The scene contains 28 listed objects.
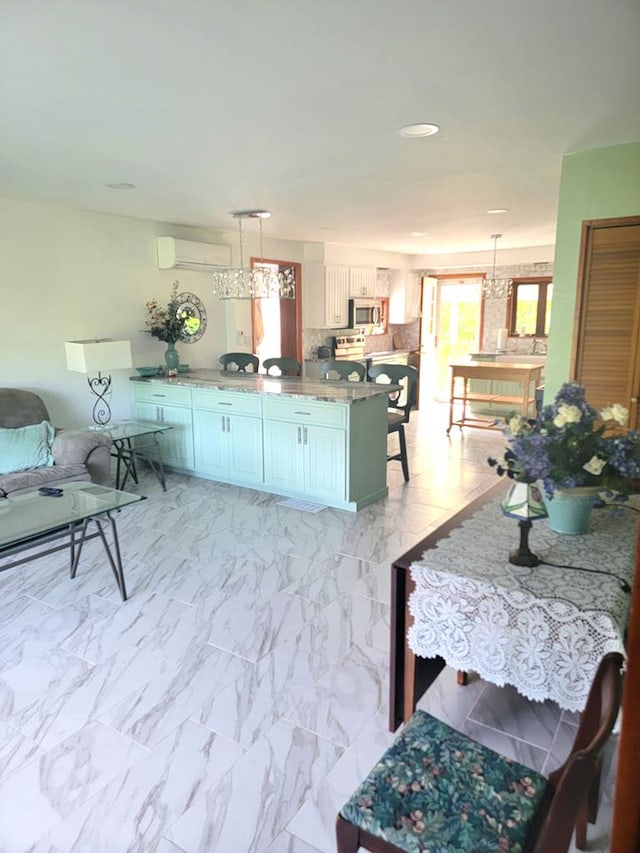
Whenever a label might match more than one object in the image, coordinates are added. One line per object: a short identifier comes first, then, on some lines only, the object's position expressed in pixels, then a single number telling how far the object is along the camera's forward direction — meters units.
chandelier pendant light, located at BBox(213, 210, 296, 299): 5.21
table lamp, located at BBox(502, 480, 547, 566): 1.71
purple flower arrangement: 1.71
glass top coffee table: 2.70
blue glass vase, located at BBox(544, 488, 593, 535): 1.87
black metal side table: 4.71
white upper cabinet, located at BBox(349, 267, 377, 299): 8.14
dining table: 1.52
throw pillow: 3.93
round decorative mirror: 5.95
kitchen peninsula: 4.27
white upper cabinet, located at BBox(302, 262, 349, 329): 7.48
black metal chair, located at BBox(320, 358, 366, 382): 5.38
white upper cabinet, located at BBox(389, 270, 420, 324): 9.43
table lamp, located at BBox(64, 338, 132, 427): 4.47
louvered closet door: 3.23
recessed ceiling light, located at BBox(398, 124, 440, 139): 2.70
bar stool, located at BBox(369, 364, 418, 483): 4.89
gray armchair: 3.90
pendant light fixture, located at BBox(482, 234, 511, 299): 7.82
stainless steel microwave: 8.23
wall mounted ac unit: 5.54
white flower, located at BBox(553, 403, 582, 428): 1.72
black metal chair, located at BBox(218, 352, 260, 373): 6.29
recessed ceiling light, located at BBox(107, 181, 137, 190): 3.88
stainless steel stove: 7.95
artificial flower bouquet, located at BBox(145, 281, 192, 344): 5.53
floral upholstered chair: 1.06
